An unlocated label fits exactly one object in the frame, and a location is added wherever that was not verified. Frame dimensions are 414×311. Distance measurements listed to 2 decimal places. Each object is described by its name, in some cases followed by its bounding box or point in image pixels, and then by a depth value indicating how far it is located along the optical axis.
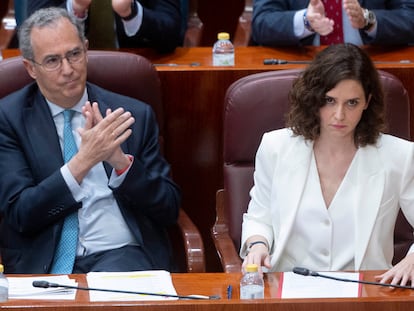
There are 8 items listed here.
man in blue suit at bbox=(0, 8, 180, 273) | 9.82
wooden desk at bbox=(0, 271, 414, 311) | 9.08
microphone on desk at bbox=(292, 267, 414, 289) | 9.23
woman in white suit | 9.61
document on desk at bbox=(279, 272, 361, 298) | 9.28
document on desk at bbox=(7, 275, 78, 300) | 9.27
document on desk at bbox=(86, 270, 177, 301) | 9.29
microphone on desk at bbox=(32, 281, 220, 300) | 9.19
